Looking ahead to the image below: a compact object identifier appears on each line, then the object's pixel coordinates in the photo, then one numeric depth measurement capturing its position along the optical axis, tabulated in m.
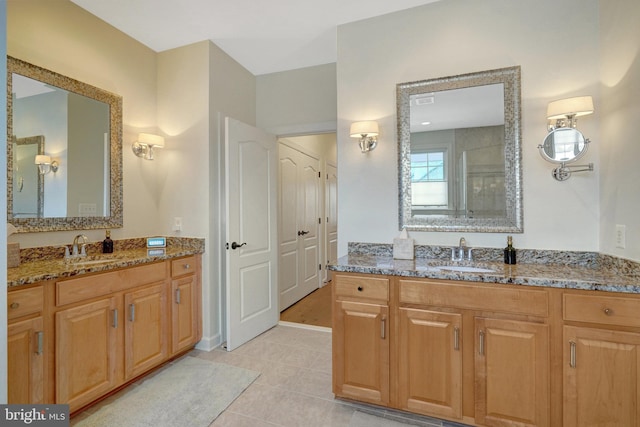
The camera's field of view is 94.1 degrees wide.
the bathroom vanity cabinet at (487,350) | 1.44
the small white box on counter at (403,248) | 2.13
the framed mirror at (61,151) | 1.98
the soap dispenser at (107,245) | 2.42
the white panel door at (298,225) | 3.82
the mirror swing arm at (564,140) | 1.79
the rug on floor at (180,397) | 1.80
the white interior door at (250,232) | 2.71
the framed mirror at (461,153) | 2.03
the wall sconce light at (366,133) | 2.22
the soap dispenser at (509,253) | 1.94
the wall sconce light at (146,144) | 2.65
